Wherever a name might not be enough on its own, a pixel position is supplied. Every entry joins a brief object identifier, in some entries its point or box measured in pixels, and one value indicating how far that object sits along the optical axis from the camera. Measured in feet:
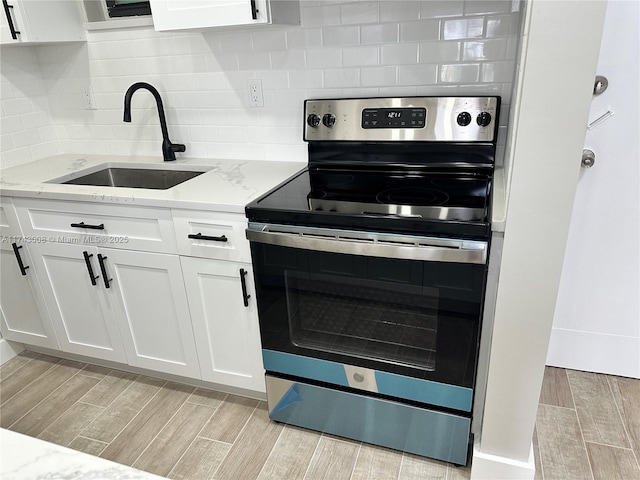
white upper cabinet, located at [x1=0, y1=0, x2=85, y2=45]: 6.46
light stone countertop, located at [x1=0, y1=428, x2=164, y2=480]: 1.89
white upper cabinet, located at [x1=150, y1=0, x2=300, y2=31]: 5.26
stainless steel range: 4.52
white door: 5.43
